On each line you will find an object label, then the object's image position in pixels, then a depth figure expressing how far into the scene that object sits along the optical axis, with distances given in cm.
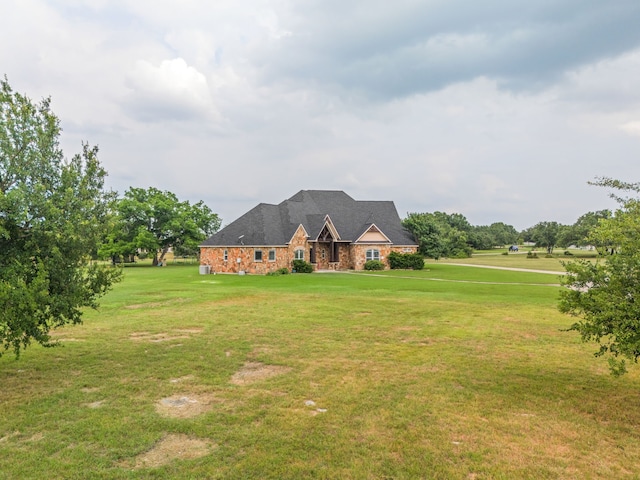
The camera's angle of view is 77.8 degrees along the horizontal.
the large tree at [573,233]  9999
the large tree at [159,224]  5819
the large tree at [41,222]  757
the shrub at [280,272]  4132
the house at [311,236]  4294
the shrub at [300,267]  4400
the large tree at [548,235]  12181
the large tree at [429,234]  4994
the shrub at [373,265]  4750
